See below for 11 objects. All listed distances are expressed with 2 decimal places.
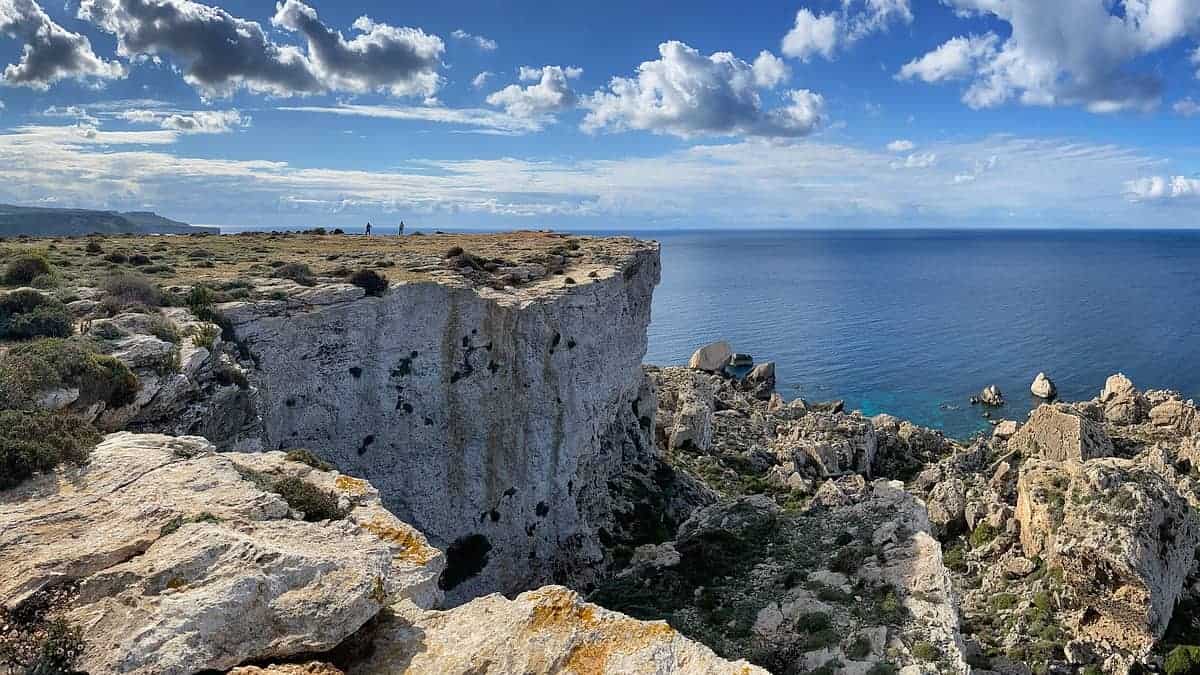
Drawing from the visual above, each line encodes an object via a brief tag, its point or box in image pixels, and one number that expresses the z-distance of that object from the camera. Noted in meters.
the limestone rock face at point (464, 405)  25.98
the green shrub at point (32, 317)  19.20
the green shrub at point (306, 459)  17.02
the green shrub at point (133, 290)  23.39
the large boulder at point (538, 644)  10.70
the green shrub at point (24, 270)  24.89
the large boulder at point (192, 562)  9.54
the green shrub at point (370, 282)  28.52
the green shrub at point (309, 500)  14.17
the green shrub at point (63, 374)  14.99
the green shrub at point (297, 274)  29.00
